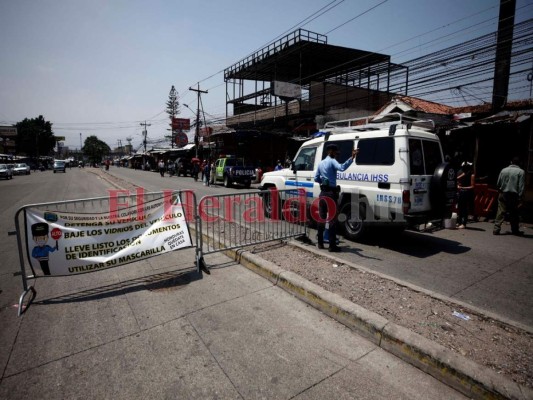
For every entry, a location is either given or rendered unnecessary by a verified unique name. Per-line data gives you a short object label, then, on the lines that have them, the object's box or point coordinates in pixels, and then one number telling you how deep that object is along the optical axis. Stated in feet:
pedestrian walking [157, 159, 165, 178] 105.60
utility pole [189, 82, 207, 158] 105.50
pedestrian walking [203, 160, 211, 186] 68.49
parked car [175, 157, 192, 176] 104.78
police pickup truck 64.85
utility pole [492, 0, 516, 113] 37.78
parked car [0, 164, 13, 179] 96.18
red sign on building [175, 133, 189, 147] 132.94
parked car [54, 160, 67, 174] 146.51
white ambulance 18.49
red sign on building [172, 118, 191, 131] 141.38
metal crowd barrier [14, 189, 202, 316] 12.66
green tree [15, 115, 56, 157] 217.97
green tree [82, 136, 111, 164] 301.84
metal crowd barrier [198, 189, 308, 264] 19.42
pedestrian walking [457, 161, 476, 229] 27.20
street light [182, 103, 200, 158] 105.05
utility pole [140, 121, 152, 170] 217.97
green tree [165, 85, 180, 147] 225.56
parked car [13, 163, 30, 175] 127.53
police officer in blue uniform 18.49
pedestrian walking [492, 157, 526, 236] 23.35
